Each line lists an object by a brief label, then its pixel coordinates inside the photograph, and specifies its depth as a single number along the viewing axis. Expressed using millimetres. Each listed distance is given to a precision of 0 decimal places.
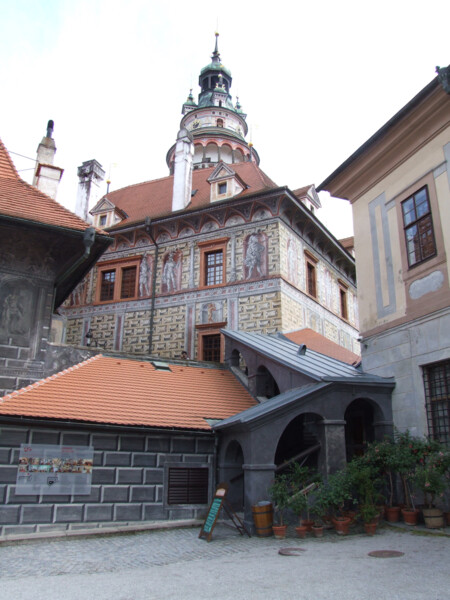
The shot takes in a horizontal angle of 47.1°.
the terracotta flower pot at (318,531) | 8180
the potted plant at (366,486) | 8203
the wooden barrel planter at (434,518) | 8156
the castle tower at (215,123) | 31234
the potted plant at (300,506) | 8234
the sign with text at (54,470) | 9000
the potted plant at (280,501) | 8297
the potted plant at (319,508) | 8211
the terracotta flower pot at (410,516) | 8516
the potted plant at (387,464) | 8938
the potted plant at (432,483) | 8008
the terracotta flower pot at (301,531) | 8211
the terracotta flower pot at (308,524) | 8359
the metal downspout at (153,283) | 20125
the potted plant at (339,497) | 8281
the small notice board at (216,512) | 8367
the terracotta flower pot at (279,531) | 8281
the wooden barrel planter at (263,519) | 8500
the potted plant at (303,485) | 8312
